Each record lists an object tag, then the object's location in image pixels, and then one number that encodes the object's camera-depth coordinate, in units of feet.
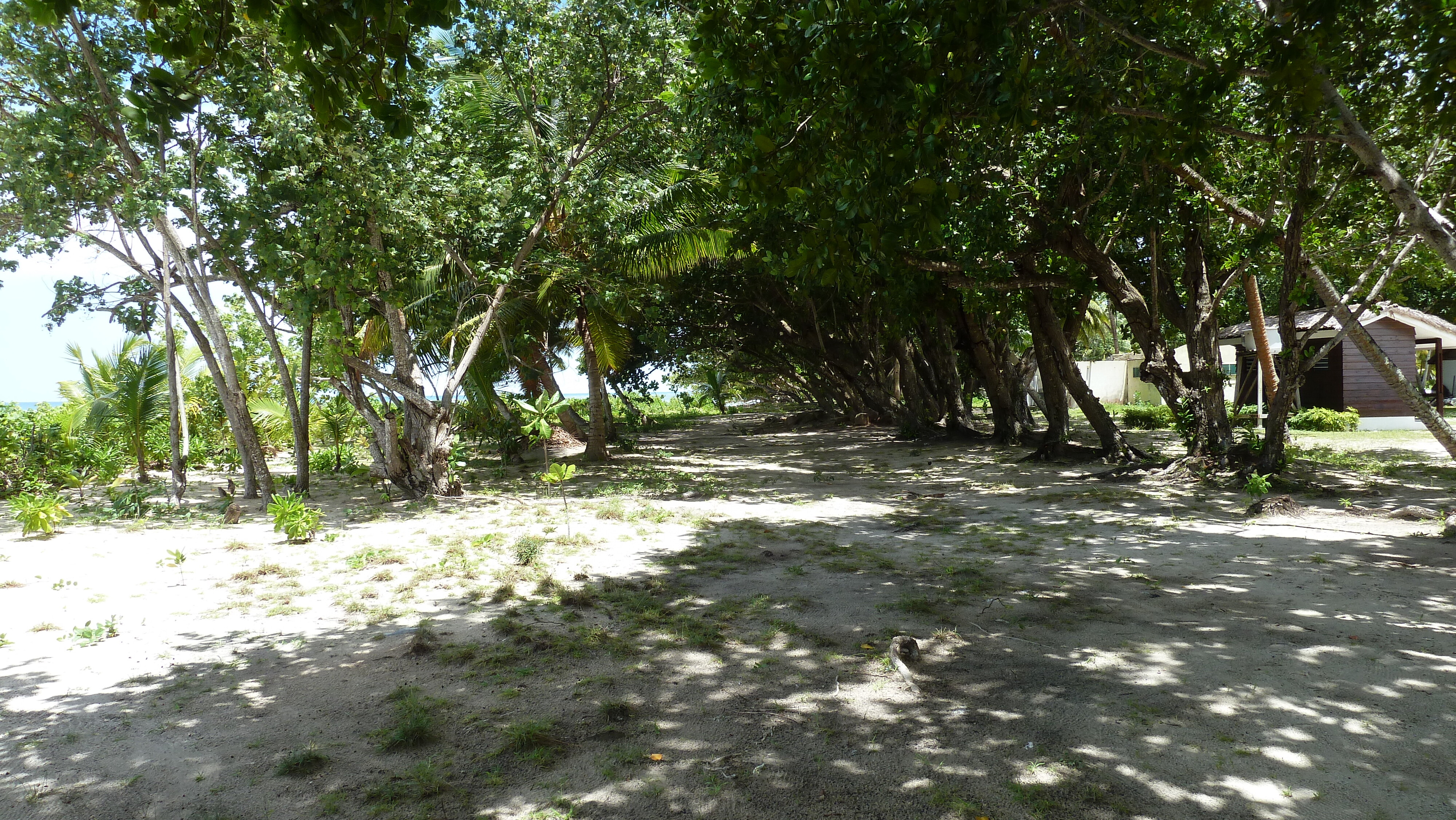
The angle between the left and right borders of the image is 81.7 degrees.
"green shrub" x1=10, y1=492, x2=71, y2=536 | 28.84
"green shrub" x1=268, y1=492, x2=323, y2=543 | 27.78
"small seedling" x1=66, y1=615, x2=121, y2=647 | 17.24
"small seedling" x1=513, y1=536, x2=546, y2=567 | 24.47
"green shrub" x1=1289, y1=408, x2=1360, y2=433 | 61.72
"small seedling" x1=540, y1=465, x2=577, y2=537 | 34.40
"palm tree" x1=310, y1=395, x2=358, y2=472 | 53.21
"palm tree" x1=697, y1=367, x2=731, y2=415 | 119.55
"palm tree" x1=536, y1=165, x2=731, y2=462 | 42.63
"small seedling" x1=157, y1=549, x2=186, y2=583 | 23.91
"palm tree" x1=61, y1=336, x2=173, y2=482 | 43.75
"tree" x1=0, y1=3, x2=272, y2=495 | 28.78
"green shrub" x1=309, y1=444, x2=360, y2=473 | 53.16
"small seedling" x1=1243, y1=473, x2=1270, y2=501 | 31.30
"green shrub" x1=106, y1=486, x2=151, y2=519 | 34.04
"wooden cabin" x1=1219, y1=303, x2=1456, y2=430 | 65.92
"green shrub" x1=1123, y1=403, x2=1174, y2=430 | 73.00
